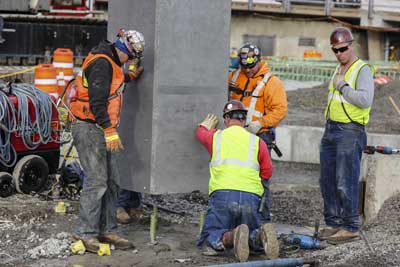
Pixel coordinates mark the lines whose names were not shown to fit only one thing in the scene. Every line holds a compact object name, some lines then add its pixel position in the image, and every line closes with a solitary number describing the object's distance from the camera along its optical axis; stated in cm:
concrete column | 1623
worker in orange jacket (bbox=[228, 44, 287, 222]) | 1733
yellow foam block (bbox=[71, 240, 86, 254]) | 1549
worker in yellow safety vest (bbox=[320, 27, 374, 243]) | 1637
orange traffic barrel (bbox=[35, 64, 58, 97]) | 3025
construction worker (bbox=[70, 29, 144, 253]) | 1542
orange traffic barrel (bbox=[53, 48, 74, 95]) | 3441
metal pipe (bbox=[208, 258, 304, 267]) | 1372
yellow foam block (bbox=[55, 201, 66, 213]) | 1829
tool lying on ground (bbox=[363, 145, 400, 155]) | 1706
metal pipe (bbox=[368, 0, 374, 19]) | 5719
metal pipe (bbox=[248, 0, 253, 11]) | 5640
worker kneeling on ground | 1540
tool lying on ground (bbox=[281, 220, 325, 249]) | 1634
